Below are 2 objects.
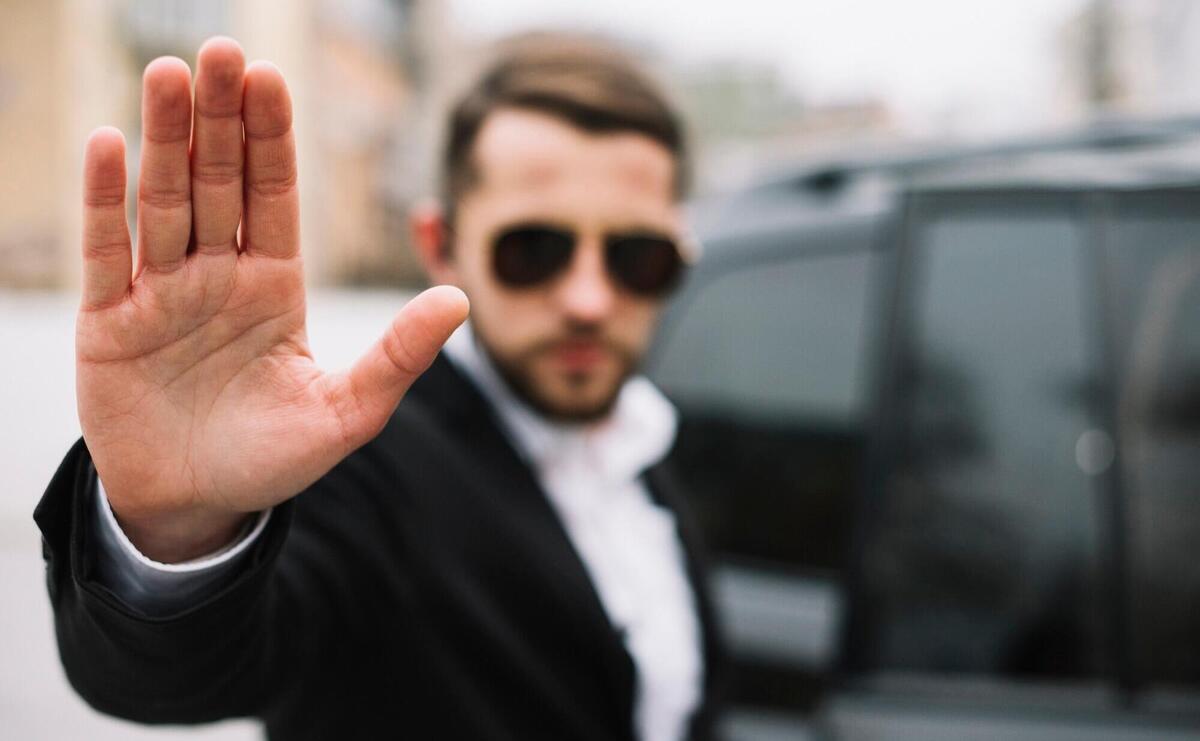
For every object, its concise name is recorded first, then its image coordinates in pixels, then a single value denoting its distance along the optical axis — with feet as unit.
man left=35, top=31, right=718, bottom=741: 2.44
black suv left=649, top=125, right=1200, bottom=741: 4.72
